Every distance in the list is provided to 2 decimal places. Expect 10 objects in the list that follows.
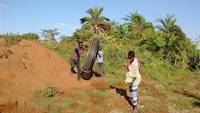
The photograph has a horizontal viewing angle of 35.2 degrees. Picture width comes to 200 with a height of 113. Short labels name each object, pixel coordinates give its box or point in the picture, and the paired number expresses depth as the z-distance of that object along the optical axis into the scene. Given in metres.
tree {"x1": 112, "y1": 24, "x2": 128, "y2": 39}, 37.78
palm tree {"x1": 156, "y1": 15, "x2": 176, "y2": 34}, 27.86
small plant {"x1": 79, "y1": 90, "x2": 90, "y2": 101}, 10.29
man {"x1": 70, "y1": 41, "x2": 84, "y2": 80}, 12.32
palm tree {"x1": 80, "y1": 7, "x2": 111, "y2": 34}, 41.48
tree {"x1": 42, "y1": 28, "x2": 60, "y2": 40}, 33.78
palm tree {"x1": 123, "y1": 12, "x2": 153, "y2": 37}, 39.12
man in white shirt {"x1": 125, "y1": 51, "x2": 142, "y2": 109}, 8.88
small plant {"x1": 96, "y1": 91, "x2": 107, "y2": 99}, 10.47
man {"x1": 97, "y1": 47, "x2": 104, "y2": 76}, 13.76
